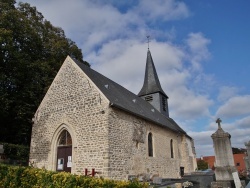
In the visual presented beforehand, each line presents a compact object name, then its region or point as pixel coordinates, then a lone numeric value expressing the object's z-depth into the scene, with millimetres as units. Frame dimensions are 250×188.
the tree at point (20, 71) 15648
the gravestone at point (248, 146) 14250
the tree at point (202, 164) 37450
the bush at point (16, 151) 13195
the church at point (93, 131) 11195
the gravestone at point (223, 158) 9961
